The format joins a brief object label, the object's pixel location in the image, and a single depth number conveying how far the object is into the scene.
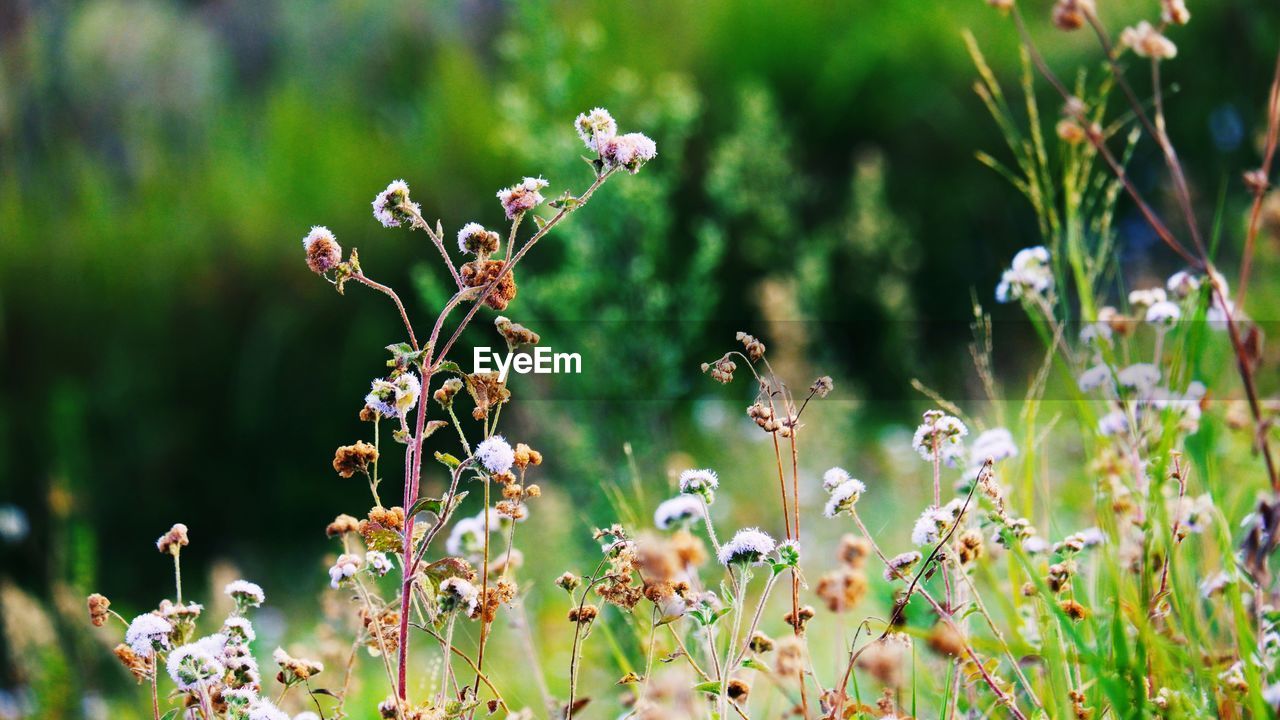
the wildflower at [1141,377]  0.80
